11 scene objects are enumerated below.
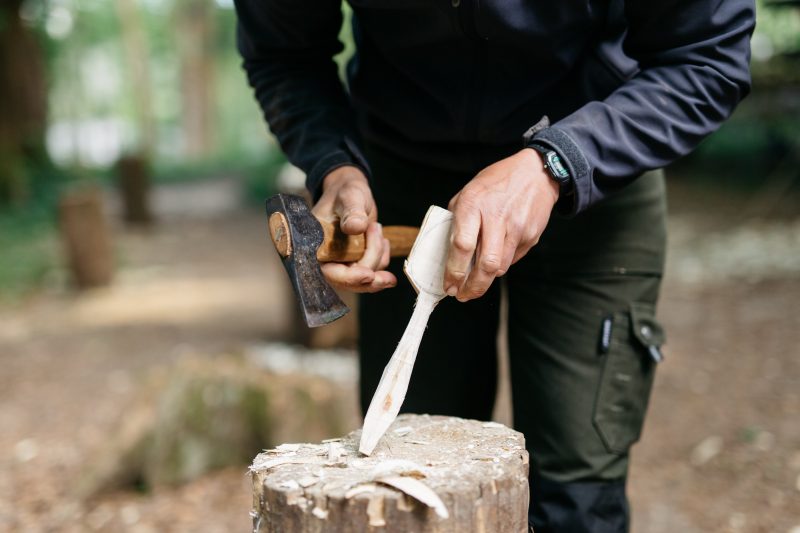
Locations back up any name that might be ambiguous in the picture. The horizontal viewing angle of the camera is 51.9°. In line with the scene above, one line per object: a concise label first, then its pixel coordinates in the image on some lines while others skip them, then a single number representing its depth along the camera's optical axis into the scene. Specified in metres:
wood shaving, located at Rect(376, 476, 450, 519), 1.32
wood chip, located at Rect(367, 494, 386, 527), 1.33
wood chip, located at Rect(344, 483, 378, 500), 1.34
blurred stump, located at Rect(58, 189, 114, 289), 8.16
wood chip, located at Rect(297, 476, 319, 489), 1.38
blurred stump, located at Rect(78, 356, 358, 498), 3.78
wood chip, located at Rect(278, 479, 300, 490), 1.38
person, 1.60
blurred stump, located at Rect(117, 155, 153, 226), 12.55
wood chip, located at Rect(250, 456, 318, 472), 1.46
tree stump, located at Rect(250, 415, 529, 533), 1.34
